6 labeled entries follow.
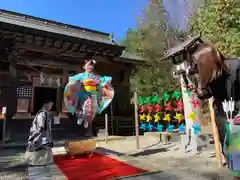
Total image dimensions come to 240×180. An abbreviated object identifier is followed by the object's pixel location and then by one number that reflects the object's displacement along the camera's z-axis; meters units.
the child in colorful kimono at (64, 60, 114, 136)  5.00
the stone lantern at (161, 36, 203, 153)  5.64
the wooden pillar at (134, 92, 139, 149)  6.84
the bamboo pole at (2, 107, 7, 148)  7.98
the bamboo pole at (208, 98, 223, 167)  4.54
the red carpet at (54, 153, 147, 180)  3.73
